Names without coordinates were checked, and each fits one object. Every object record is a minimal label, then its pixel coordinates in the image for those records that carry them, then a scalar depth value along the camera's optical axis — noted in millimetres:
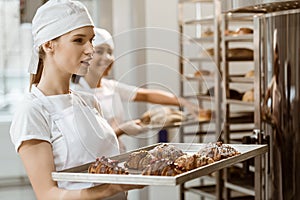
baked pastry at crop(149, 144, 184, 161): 2390
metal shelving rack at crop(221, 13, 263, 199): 4842
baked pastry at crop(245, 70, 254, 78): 5378
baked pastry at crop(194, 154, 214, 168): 2363
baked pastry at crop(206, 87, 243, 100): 5475
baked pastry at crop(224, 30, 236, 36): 5249
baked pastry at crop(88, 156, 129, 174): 2258
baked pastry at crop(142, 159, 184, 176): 2198
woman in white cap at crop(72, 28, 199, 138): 2590
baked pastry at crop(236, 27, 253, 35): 4949
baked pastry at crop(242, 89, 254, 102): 5140
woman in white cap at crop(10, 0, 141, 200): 2555
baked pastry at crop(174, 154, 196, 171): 2294
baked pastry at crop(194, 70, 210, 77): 4731
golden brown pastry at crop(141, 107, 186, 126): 2701
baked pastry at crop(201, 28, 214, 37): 5965
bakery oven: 3282
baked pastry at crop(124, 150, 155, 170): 2312
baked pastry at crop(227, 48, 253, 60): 5280
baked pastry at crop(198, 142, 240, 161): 2485
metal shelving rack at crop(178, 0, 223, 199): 5235
